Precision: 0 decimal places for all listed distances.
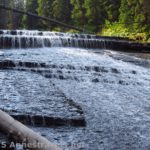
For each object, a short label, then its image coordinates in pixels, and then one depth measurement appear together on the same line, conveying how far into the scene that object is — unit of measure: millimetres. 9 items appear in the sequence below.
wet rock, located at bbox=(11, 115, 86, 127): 8781
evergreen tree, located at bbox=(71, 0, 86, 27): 51656
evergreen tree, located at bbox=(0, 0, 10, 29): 59200
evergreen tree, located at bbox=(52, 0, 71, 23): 56688
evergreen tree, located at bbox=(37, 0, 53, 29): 60925
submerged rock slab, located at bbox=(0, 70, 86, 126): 8986
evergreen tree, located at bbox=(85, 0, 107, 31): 47500
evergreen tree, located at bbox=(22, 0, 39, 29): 66438
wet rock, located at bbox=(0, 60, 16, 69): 15912
